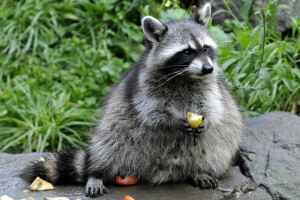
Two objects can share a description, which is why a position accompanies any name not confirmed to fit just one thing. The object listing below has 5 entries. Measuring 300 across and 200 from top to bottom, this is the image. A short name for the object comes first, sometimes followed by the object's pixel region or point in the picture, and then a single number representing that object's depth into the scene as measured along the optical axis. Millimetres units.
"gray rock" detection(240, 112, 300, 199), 7277
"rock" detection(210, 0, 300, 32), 11844
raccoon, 6887
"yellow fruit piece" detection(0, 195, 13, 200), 6305
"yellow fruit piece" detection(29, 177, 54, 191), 6979
